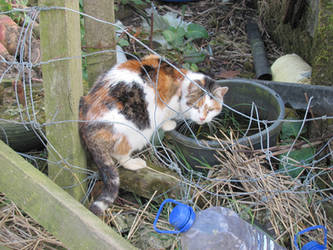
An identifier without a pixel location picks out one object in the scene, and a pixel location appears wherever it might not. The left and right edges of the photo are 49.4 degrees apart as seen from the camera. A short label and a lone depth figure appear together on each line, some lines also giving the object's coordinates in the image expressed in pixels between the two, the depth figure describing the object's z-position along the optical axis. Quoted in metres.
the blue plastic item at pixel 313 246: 1.61
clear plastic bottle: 1.42
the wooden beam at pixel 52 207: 1.44
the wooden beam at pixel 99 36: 2.09
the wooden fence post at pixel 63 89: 1.61
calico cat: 2.00
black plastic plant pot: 2.16
